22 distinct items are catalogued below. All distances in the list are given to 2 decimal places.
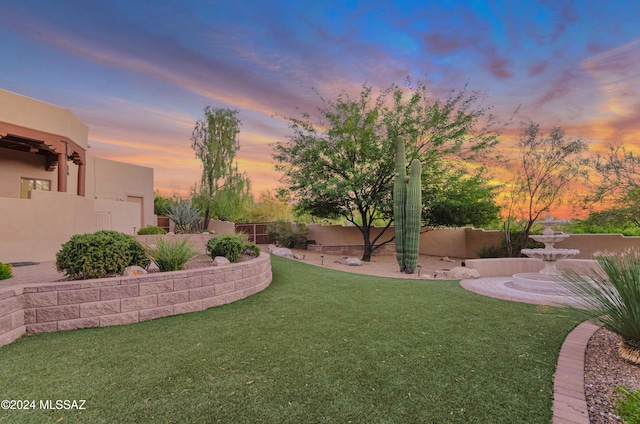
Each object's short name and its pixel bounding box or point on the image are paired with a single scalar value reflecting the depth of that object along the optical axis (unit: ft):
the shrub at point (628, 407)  6.31
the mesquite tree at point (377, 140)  42.11
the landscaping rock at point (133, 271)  15.84
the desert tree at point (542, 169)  37.65
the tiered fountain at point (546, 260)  22.67
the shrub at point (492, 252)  42.89
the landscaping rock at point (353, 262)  41.33
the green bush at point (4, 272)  16.49
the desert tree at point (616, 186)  36.94
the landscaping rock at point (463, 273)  28.99
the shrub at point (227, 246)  21.08
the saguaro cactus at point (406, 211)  33.50
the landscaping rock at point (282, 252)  41.58
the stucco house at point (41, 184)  25.62
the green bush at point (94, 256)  14.49
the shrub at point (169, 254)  17.04
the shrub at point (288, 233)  55.51
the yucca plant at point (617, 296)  9.26
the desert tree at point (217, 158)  53.57
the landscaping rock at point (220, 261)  19.49
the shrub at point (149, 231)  36.45
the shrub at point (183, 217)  44.72
